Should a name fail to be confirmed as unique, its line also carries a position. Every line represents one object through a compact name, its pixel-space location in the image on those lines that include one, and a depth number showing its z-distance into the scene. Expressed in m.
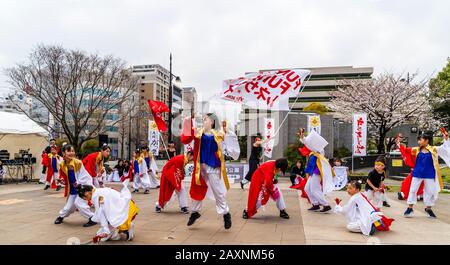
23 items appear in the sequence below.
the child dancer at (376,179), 7.71
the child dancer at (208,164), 5.93
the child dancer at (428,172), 7.53
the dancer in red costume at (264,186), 7.01
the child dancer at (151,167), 12.21
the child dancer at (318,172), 8.02
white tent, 16.46
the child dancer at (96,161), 8.36
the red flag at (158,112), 9.52
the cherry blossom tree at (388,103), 26.97
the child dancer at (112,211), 5.10
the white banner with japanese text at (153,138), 21.34
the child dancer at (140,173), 11.87
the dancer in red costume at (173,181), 7.81
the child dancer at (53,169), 12.97
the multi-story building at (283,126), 24.31
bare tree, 22.77
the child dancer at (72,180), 6.52
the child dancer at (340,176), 13.50
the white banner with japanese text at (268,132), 20.58
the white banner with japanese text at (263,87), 8.10
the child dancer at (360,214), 5.85
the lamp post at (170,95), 22.44
